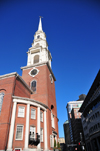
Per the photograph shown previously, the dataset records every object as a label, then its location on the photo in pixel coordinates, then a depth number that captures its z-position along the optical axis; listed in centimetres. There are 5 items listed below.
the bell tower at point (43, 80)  2619
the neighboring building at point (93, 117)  3612
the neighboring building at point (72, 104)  11925
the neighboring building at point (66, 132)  11929
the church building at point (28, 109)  1919
